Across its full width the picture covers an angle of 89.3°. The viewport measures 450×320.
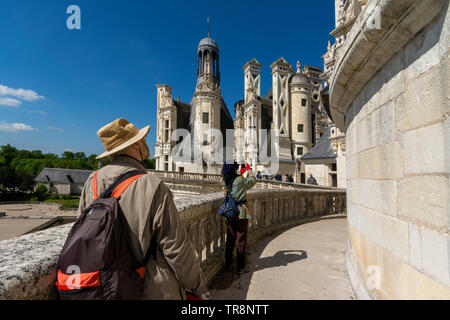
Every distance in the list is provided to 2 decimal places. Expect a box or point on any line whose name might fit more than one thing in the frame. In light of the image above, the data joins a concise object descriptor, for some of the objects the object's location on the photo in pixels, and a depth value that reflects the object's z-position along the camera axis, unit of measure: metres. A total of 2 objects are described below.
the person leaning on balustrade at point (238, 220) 3.33
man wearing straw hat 1.22
